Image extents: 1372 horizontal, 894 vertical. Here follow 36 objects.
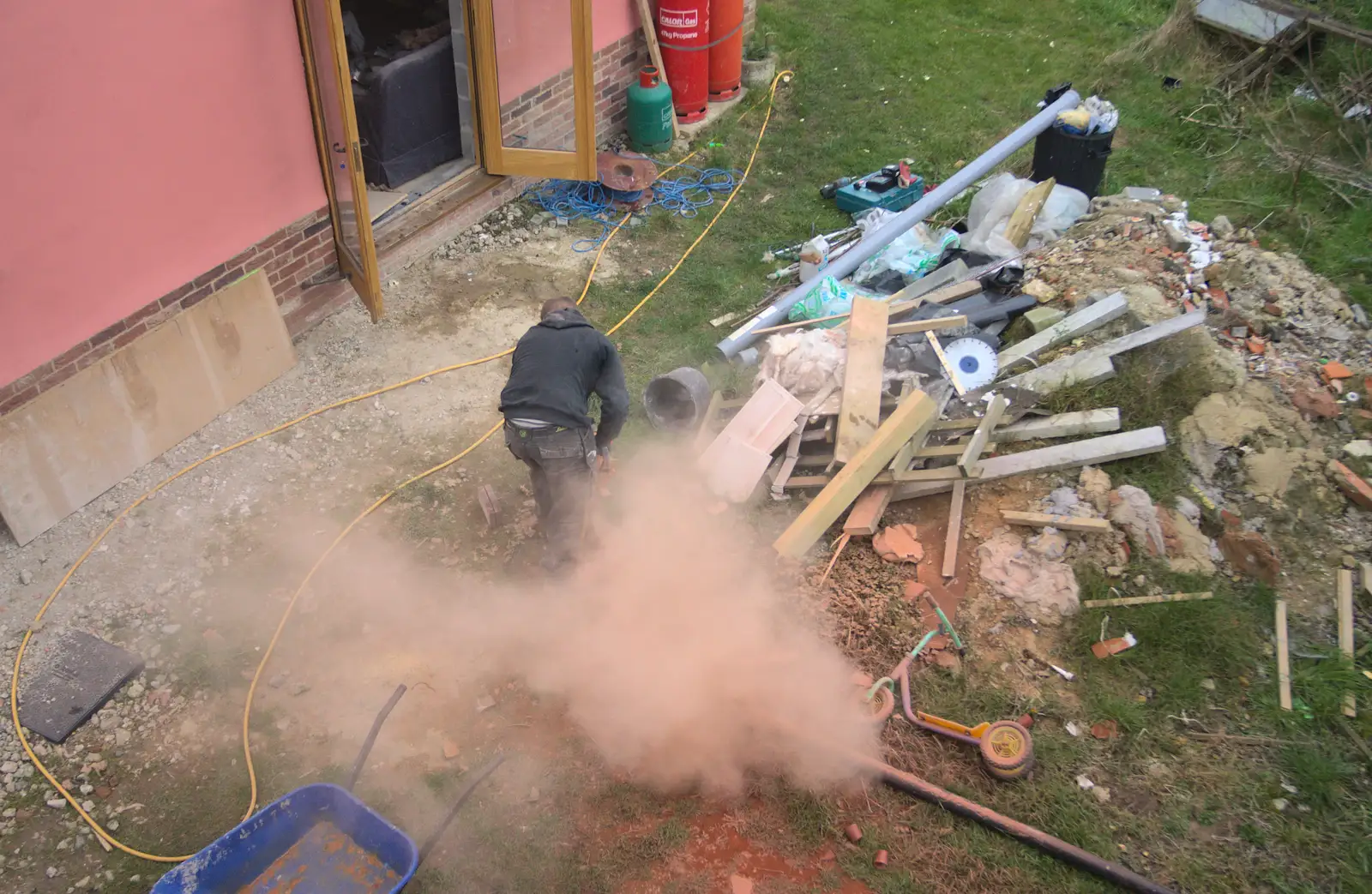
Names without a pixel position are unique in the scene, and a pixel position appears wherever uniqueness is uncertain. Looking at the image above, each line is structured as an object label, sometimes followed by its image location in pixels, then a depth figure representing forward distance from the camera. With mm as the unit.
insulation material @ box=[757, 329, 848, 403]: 5918
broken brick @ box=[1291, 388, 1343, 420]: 5867
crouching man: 4672
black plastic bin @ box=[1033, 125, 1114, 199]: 7598
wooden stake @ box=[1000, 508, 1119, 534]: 5129
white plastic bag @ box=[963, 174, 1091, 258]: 7320
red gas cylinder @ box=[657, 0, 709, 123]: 9172
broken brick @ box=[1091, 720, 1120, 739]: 4496
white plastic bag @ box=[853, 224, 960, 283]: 7312
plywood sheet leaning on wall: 5082
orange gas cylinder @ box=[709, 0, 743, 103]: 9516
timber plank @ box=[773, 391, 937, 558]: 5242
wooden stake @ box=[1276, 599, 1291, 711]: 4637
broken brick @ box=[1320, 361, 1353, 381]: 6102
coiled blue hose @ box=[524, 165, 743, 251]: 8523
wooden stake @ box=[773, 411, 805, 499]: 5566
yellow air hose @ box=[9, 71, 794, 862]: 4047
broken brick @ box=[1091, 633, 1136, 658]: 4781
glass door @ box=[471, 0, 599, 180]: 7594
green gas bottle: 8992
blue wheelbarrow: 3557
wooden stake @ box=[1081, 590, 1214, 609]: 4957
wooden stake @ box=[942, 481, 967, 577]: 5151
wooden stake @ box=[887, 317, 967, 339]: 6141
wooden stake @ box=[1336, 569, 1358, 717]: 4867
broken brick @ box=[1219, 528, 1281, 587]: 5090
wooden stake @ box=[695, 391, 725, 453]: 5863
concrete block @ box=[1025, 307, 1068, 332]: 6285
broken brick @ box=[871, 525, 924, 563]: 5285
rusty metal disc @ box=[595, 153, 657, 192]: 8430
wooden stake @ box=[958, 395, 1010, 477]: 5391
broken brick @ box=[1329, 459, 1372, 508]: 5468
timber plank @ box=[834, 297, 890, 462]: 5555
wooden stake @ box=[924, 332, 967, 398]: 5909
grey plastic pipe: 6707
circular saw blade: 5988
